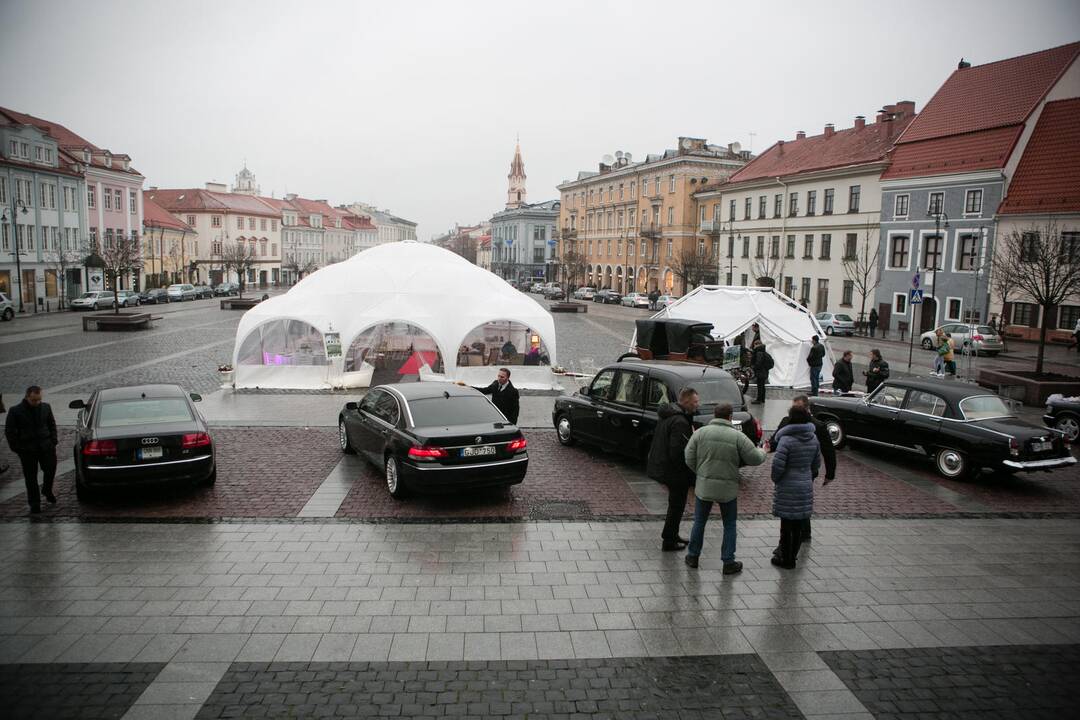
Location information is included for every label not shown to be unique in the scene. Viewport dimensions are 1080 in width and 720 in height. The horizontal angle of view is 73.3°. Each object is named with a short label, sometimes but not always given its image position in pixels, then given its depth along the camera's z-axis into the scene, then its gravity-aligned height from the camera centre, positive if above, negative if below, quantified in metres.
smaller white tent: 22.31 -0.85
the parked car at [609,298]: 68.12 -0.69
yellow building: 70.69 +7.69
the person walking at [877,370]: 17.16 -1.75
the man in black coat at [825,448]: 8.77 -1.91
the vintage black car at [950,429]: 11.01 -2.15
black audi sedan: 9.26 -2.10
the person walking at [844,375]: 17.31 -1.90
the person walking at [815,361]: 19.47 -1.78
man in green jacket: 7.57 -1.83
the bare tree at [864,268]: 43.91 +1.68
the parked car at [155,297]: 56.44 -1.18
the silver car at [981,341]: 32.00 -1.92
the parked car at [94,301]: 48.06 -1.35
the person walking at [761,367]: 18.69 -1.89
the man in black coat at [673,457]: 8.08 -1.85
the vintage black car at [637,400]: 11.53 -1.82
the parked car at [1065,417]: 14.81 -2.41
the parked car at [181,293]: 61.97 -0.92
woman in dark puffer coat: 7.66 -1.86
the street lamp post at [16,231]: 44.42 +3.01
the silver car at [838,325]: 40.22 -1.67
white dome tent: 20.16 -1.21
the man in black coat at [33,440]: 9.16 -2.04
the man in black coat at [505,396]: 12.81 -1.90
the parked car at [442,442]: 9.51 -2.08
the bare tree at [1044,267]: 20.58 +1.01
